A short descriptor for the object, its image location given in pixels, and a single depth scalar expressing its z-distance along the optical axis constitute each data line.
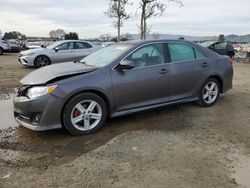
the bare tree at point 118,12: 16.87
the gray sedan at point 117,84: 3.12
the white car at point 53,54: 9.57
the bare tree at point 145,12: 12.10
